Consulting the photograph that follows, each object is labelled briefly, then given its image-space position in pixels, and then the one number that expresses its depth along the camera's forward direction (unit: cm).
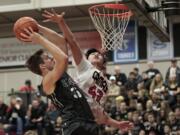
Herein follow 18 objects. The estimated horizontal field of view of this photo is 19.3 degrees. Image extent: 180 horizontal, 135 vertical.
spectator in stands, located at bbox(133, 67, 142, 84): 1545
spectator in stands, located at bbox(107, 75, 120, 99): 1570
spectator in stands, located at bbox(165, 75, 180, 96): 1427
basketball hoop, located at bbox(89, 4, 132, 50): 818
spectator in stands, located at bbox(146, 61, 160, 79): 1549
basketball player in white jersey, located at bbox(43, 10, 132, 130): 593
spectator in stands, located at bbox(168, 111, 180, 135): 1284
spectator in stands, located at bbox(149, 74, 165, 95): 1468
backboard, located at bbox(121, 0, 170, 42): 718
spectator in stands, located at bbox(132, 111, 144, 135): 1321
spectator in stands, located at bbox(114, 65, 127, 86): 1636
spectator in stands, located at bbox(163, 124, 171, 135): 1268
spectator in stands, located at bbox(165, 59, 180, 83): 1501
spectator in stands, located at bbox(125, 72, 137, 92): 1542
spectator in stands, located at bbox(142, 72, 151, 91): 1509
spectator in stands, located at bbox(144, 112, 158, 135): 1295
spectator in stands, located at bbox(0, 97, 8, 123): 1658
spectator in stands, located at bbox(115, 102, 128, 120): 1423
